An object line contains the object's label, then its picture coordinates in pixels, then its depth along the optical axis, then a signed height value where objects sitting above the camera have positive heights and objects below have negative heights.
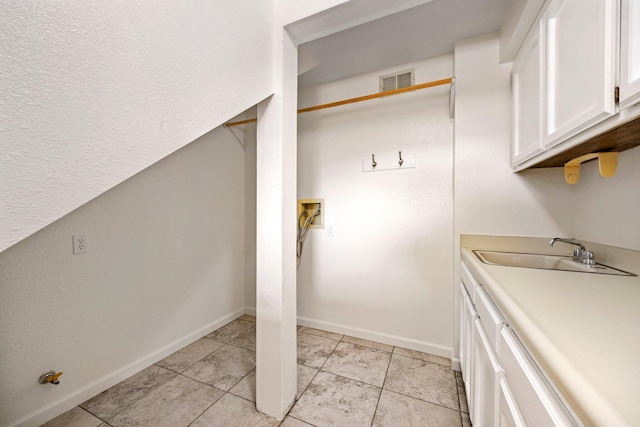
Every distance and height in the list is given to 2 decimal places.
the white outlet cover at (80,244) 1.47 -0.21
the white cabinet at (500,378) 0.52 -0.51
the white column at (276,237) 1.35 -0.16
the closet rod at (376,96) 1.59 +0.86
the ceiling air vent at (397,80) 2.07 +1.16
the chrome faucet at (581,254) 1.26 -0.25
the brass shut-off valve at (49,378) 1.35 -0.95
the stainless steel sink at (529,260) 1.41 -0.32
